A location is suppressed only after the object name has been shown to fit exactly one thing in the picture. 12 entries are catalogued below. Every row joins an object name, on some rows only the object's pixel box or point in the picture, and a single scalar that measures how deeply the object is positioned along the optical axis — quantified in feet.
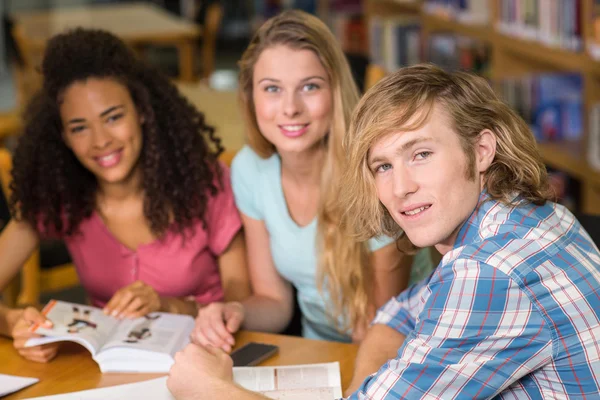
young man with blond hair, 4.48
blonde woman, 6.09
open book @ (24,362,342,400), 5.22
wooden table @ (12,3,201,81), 19.94
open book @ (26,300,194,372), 5.47
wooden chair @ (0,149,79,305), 8.03
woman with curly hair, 6.41
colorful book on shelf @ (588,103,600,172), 8.25
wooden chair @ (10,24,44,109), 14.70
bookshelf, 8.18
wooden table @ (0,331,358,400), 5.40
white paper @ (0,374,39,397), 5.35
